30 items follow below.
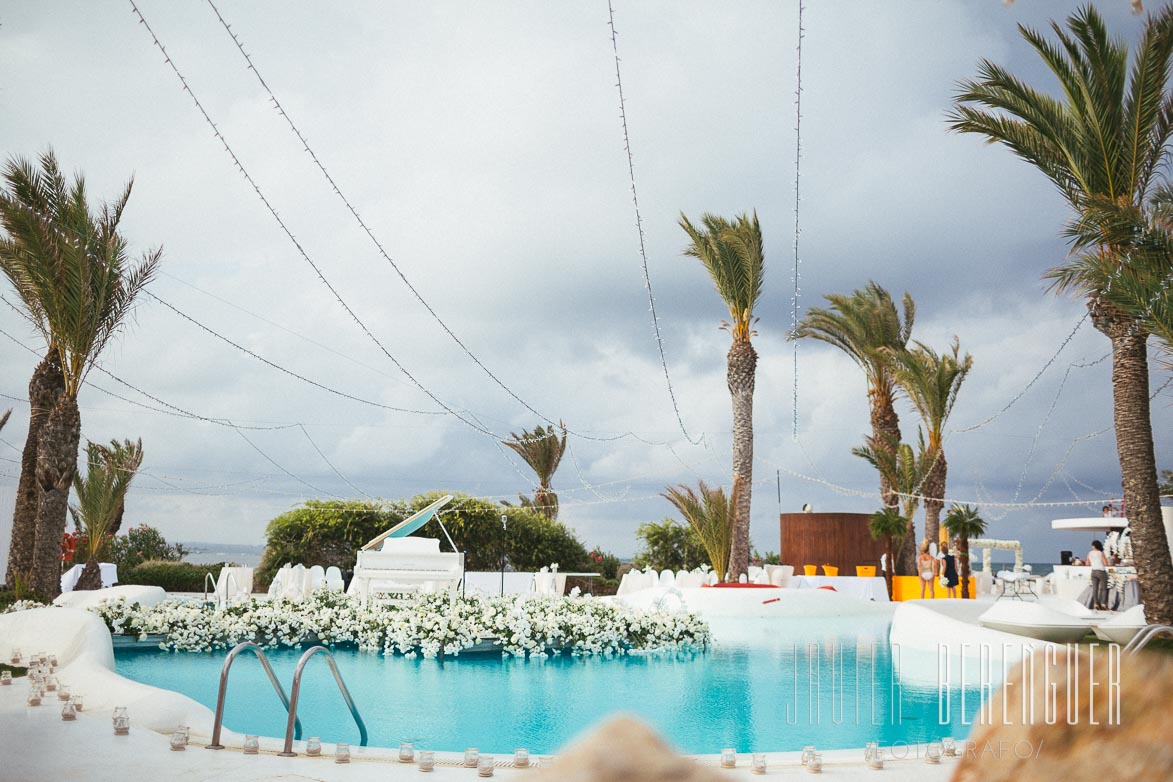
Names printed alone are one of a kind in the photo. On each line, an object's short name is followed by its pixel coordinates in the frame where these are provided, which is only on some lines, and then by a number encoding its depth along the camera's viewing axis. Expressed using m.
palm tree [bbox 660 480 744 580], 18.19
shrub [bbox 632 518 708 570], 23.95
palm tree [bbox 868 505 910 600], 20.20
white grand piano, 14.20
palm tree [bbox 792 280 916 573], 21.47
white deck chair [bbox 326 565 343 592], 16.71
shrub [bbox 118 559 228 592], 20.97
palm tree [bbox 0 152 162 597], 11.75
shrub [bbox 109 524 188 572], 22.27
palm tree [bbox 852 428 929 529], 20.53
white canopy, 22.75
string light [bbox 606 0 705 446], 9.16
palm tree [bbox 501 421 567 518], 26.97
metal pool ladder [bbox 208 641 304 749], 4.40
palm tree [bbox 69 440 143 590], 18.77
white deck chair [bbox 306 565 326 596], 16.46
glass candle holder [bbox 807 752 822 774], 4.16
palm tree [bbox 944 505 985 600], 18.89
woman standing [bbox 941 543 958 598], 17.34
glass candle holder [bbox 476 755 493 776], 3.93
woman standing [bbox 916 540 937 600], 17.19
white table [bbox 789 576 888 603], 19.59
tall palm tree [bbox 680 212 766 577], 18.83
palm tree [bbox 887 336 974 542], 19.73
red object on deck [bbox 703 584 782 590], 15.52
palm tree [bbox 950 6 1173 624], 10.63
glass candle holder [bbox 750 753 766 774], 4.13
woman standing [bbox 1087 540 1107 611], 15.34
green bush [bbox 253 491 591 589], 20.92
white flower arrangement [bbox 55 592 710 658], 10.58
